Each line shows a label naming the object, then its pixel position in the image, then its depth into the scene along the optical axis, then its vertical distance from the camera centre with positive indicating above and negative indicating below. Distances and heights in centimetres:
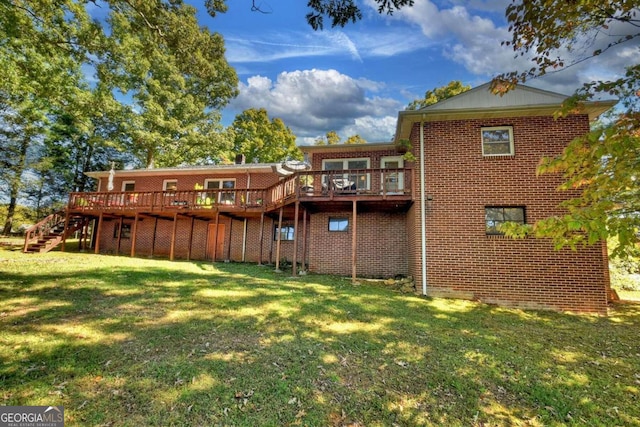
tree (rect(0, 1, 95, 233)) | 664 +527
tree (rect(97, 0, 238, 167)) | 2202 +993
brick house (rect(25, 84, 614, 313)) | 806 +140
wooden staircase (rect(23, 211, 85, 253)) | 1456 +22
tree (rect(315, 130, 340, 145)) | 3027 +1092
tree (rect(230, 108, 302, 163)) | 2886 +1039
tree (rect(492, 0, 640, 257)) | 281 +184
